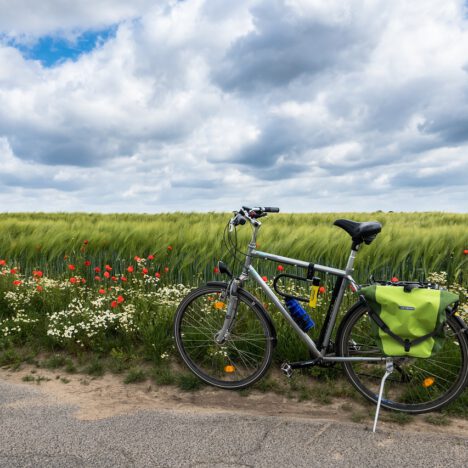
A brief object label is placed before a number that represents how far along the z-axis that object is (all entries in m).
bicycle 4.38
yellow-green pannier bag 4.12
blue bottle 4.65
